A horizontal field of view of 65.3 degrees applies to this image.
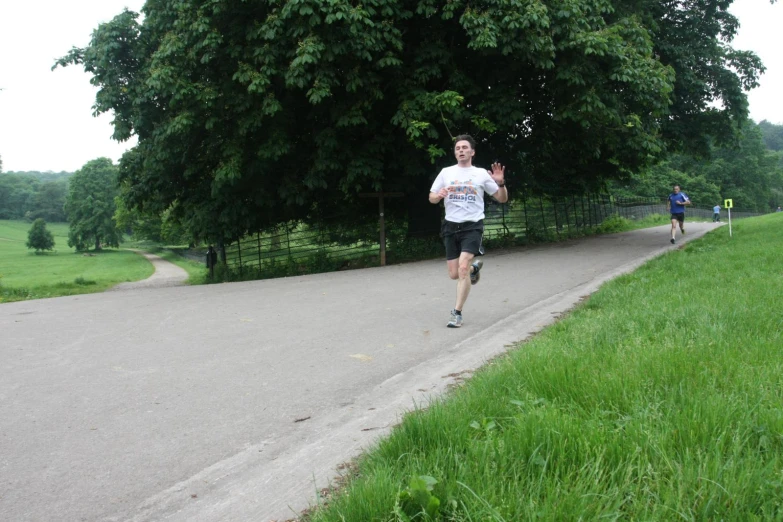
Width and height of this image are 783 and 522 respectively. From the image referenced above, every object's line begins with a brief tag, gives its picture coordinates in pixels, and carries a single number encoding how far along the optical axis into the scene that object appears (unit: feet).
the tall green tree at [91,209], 294.87
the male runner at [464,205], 21.88
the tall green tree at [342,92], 43.62
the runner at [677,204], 60.39
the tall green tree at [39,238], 300.81
